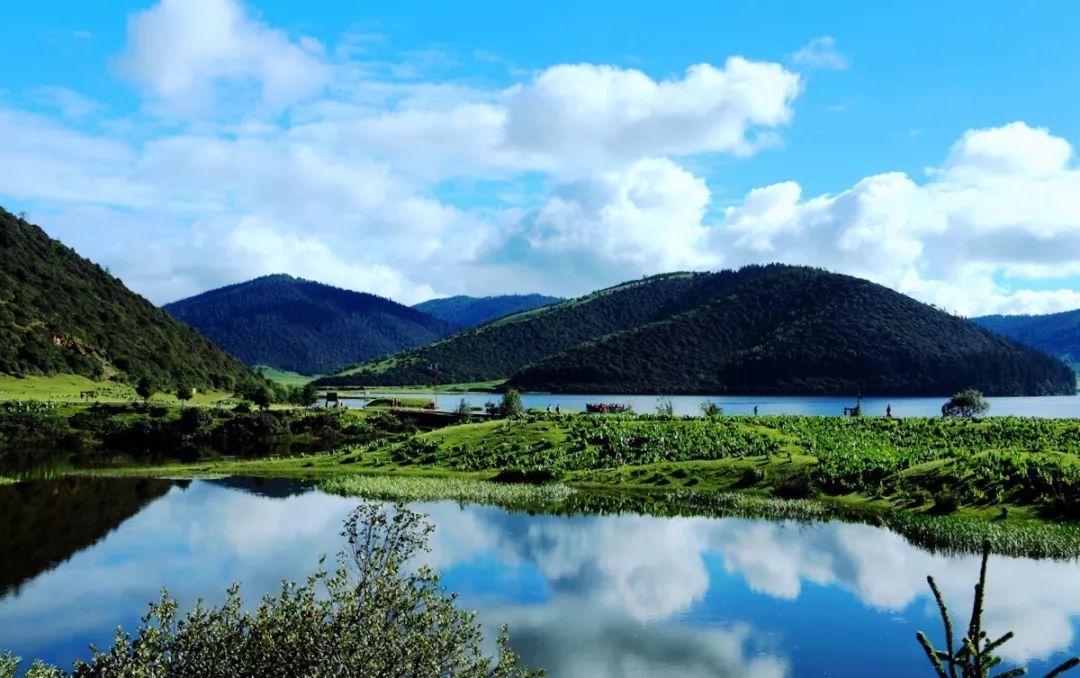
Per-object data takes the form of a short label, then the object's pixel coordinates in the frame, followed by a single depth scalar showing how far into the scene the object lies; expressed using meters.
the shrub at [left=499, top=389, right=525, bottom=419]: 135.25
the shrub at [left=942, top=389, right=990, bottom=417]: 146.57
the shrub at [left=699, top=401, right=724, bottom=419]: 112.53
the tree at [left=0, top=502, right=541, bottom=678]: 17.45
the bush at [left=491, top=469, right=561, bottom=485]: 86.31
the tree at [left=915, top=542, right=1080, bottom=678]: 8.98
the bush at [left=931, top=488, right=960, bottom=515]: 64.50
